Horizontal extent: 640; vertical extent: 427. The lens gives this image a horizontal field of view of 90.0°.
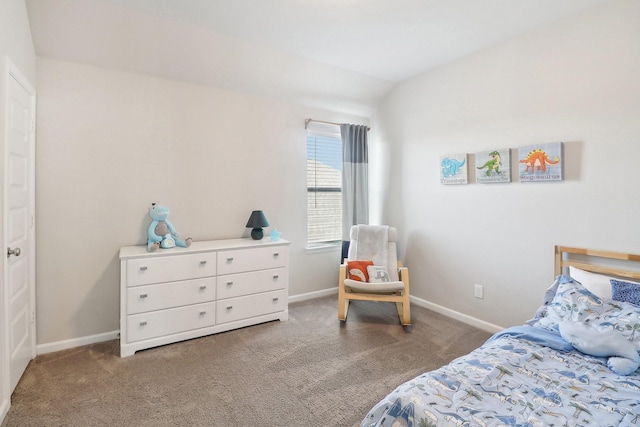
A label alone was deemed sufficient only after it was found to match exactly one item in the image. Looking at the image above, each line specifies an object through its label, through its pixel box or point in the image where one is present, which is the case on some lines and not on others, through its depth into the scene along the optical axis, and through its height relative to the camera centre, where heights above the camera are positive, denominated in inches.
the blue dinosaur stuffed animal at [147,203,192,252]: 110.7 -6.5
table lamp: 129.8 -4.2
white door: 74.9 -1.9
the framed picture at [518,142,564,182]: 98.7 +16.0
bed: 47.6 -29.4
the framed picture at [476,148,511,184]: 112.3 +16.7
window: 156.3 +12.6
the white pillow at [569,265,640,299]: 81.1 -18.4
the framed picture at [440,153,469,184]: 126.9 +17.6
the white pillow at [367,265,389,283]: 129.4 -25.2
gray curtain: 160.7 +18.3
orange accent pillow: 128.8 -23.7
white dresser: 99.7 -26.6
